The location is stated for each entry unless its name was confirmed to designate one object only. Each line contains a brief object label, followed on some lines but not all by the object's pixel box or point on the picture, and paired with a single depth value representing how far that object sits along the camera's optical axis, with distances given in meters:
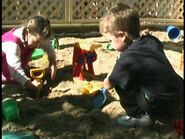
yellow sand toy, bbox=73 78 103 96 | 3.27
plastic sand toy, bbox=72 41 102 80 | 3.58
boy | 2.59
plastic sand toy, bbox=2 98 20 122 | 2.71
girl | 3.24
